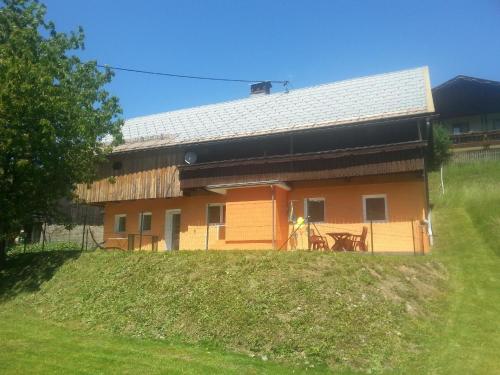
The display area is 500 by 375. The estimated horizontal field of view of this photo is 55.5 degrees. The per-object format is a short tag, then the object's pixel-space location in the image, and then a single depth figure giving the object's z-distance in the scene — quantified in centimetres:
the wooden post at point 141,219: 2357
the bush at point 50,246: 2523
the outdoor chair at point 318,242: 1644
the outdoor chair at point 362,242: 1700
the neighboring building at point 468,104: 3466
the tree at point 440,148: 2907
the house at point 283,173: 1733
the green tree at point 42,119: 1598
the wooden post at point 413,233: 1598
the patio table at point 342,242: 1667
